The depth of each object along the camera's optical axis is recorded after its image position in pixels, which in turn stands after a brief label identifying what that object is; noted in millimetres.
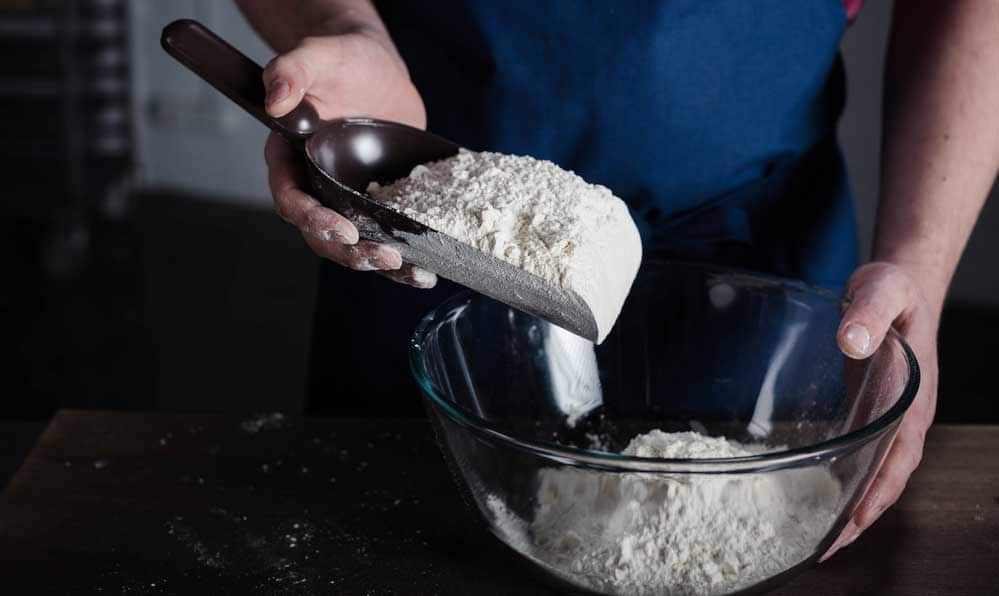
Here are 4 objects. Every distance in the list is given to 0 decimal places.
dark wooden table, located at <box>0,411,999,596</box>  636
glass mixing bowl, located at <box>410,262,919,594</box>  564
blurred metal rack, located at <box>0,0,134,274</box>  2562
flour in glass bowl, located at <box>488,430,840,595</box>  566
